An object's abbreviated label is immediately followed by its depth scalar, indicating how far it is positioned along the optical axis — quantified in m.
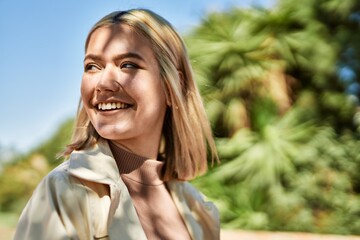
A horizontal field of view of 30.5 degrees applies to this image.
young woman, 1.34
